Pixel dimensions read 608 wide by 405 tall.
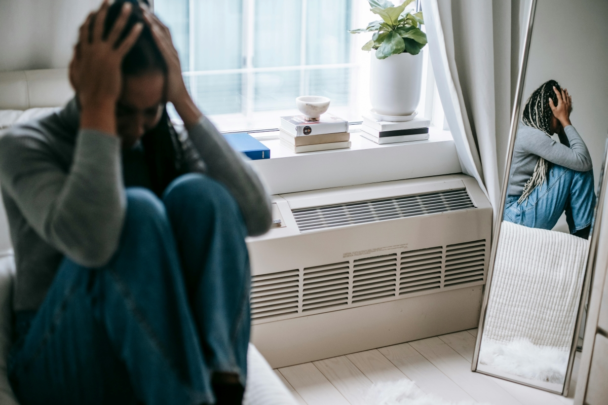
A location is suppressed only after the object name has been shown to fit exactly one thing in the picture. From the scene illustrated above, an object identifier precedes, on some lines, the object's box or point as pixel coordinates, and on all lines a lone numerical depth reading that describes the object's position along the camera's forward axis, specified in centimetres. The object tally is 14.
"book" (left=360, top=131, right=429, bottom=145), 212
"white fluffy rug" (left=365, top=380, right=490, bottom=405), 180
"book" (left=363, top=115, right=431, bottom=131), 211
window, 209
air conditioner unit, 190
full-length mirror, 180
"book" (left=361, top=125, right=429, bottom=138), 212
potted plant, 201
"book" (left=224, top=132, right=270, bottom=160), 188
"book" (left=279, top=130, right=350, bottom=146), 200
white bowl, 198
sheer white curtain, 197
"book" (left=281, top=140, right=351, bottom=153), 201
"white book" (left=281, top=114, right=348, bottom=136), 198
